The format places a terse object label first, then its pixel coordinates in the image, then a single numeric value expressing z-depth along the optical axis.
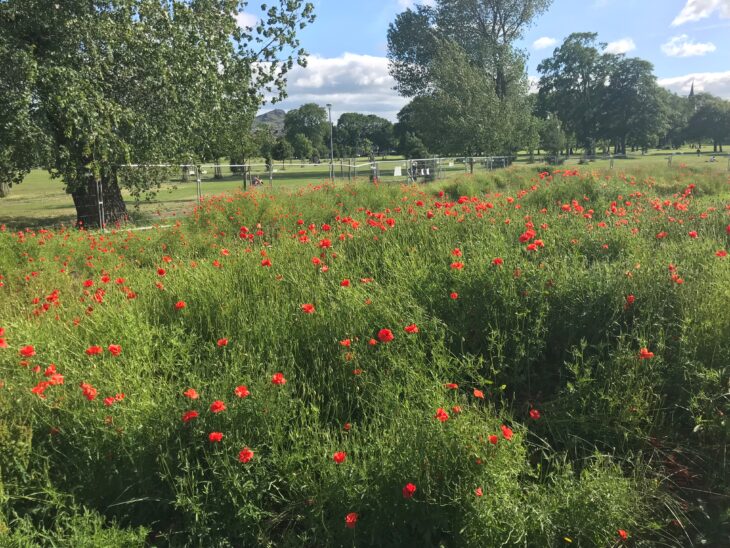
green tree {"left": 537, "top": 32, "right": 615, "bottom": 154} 72.19
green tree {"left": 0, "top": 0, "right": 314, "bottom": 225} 10.41
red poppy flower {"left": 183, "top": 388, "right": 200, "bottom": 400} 2.41
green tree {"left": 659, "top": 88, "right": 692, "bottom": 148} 85.57
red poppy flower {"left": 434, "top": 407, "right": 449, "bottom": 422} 2.20
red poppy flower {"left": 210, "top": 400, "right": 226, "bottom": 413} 2.28
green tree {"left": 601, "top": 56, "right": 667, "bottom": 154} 69.00
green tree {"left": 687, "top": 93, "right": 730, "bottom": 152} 85.56
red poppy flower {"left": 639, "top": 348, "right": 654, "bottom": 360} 2.70
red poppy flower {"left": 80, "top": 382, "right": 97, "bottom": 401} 2.45
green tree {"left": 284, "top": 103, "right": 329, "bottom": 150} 117.19
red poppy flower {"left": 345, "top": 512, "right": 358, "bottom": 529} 1.96
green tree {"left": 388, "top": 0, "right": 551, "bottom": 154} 31.08
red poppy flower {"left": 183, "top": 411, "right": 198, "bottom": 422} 2.33
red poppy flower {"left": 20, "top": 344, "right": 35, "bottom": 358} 2.61
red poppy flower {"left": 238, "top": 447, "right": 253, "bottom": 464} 2.19
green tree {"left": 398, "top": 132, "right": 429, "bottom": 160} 61.77
